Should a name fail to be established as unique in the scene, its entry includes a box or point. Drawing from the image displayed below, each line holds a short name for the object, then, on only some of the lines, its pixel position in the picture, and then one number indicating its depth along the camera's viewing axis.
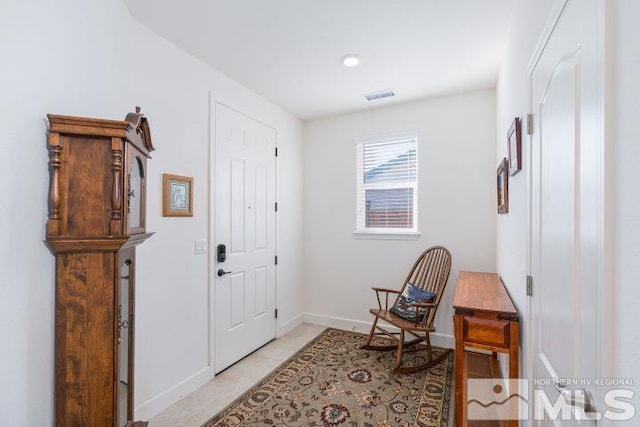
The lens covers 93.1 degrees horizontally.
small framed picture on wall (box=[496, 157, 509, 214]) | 2.07
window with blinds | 3.39
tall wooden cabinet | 1.22
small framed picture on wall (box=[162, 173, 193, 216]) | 2.17
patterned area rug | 2.02
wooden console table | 1.55
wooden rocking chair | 2.62
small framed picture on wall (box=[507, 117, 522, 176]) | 1.59
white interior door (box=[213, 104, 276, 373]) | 2.70
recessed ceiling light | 2.41
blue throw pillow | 2.78
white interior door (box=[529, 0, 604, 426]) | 0.73
